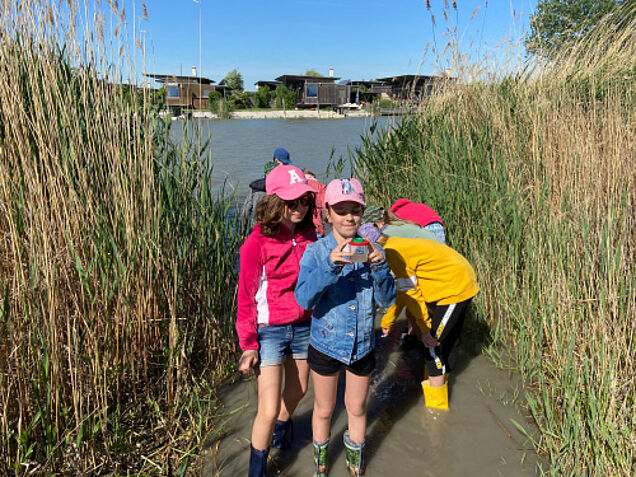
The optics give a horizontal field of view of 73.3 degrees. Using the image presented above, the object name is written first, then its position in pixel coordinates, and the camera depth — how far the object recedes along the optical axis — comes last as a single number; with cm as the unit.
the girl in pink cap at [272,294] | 191
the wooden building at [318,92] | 5153
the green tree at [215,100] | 4512
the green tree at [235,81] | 5731
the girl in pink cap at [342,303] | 175
